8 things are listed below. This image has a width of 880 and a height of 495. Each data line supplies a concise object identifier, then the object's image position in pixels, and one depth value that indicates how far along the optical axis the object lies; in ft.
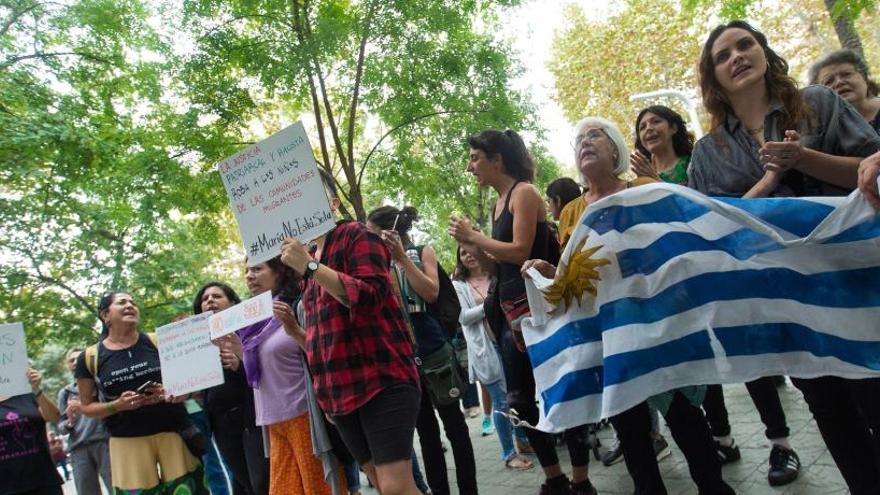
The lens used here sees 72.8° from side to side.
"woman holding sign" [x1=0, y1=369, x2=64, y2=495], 11.57
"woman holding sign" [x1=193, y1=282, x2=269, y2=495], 12.78
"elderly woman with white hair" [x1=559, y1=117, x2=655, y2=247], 9.59
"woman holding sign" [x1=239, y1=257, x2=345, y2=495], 11.12
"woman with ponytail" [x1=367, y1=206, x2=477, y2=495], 11.47
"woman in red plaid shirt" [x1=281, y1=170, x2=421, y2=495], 8.37
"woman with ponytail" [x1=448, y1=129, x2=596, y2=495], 10.04
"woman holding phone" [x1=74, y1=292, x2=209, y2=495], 13.05
